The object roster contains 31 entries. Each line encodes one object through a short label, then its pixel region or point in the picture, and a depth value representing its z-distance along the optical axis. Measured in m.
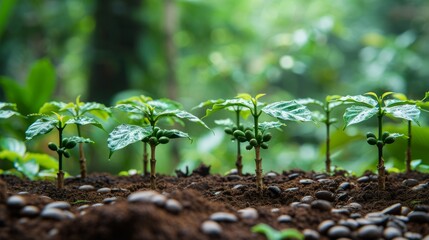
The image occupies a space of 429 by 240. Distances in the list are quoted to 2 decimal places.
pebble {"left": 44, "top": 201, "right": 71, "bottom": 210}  1.30
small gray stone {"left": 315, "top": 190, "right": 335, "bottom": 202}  1.56
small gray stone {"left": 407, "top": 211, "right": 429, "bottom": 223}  1.35
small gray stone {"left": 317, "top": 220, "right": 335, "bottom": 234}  1.25
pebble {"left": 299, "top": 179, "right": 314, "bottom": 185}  1.74
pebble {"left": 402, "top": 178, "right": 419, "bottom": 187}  1.72
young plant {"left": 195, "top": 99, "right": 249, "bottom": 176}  1.72
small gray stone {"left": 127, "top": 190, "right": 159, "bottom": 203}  1.20
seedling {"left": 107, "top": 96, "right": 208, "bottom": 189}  1.43
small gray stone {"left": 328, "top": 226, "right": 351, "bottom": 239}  1.22
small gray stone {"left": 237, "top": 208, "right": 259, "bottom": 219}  1.27
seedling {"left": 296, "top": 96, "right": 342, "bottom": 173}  1.86
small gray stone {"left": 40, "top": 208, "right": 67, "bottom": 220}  1.22
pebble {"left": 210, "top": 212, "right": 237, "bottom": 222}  1.21
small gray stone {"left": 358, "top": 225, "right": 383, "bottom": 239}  1.23
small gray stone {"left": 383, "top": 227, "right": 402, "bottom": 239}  1.24
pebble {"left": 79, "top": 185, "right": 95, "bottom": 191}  1.73
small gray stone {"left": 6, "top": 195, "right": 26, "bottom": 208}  1.26
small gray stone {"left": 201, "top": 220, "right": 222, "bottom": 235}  1.13
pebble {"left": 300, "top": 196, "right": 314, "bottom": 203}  1.51
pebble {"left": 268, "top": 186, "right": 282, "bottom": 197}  1.61
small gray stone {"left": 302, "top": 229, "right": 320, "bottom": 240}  1.21
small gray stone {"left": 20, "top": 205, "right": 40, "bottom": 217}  1.24
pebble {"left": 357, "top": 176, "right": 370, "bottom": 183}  1.80
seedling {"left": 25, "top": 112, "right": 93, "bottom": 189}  1.52
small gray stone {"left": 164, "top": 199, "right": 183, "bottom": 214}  1.19
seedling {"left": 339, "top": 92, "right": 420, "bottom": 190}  1.45
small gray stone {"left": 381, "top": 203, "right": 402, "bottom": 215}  1.42
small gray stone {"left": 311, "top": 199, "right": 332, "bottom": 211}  1.38
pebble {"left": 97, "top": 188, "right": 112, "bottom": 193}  1.67
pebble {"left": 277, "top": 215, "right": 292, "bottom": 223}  1.29
